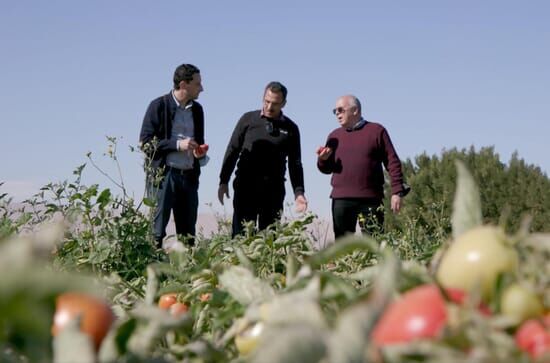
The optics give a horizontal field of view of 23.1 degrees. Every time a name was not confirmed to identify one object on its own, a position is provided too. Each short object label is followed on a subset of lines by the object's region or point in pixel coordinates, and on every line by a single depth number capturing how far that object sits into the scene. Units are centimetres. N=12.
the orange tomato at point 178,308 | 248
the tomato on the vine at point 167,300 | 274
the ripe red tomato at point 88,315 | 136
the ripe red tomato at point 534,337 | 111
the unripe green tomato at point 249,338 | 147
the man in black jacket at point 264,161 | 893
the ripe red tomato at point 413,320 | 116
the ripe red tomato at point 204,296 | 266
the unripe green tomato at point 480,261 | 131
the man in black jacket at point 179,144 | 856
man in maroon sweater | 898
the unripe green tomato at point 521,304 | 121
